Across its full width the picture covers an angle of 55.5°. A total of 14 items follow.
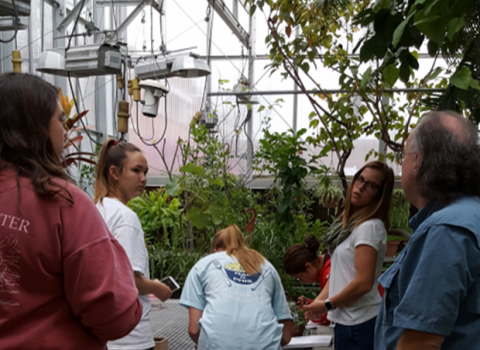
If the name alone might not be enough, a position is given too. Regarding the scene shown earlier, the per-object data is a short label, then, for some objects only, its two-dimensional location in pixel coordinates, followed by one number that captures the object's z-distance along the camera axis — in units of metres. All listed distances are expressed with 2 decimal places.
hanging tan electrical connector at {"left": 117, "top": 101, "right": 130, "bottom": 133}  3.10
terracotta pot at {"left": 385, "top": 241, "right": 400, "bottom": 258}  3.12
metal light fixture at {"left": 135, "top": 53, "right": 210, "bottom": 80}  3.46
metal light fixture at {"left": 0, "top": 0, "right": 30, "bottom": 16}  2.04
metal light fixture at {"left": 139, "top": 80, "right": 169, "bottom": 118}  3.50
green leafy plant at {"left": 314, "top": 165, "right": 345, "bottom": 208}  4.11
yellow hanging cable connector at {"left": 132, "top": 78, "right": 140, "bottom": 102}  3.61
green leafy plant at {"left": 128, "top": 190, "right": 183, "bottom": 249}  5.42
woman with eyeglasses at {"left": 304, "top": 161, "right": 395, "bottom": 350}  1.91
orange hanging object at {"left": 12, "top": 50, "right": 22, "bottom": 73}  2.34
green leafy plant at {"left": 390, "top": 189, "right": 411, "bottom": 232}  4.27
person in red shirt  2.82
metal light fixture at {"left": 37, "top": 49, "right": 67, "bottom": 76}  3.14
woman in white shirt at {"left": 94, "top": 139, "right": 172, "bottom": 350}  1.65
